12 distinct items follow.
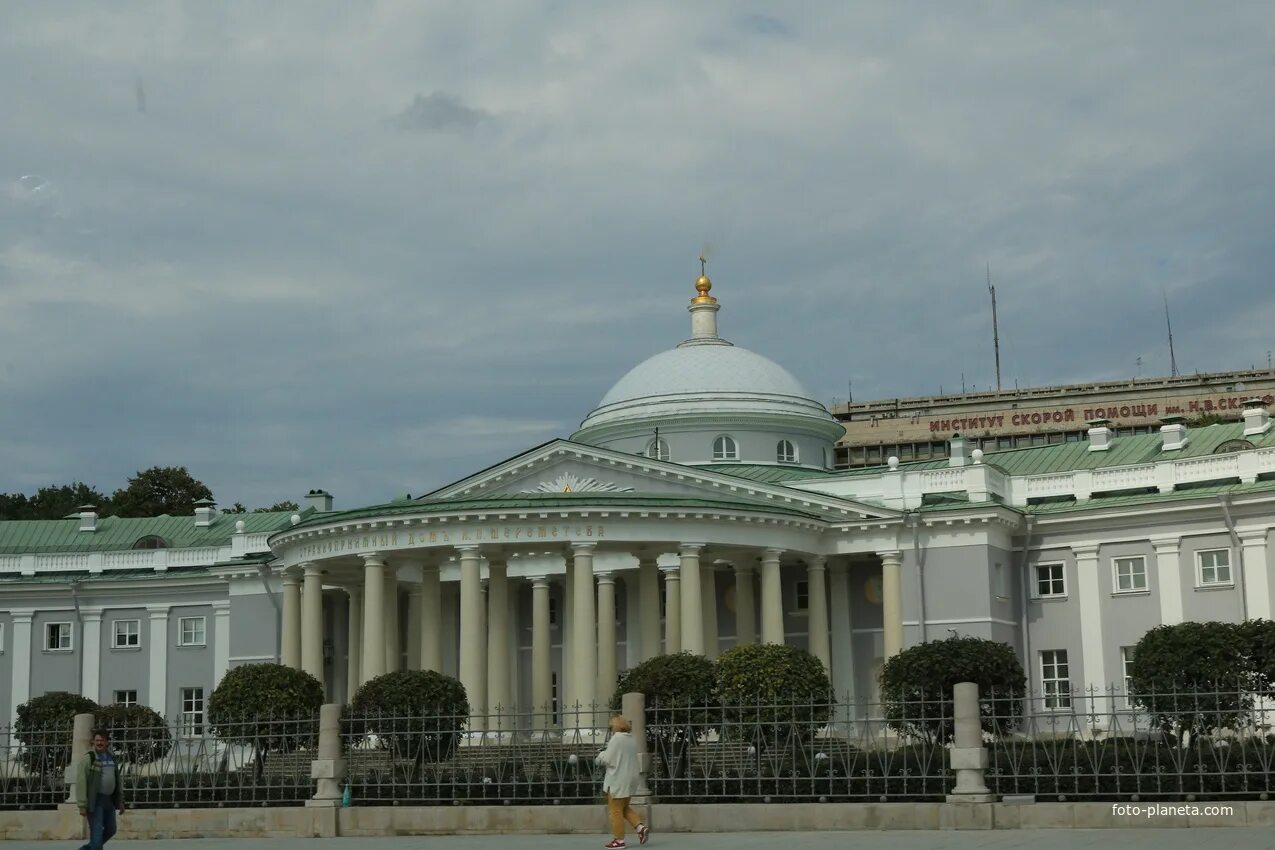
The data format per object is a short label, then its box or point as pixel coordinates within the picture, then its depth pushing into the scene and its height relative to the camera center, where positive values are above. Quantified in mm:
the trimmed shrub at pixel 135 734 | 30484 -314
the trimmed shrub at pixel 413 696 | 38781 +366
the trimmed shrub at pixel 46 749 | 31016 -488
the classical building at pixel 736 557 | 45625 +4075
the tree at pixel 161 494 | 83125 +10536
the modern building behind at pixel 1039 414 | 109625 +17706
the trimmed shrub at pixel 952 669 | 39688 +692
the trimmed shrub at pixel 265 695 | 42969 +511
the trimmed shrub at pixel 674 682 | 37250 +531
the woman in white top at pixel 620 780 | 23281 -939
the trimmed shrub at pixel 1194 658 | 35438 +744
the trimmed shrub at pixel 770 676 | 39156 +621
